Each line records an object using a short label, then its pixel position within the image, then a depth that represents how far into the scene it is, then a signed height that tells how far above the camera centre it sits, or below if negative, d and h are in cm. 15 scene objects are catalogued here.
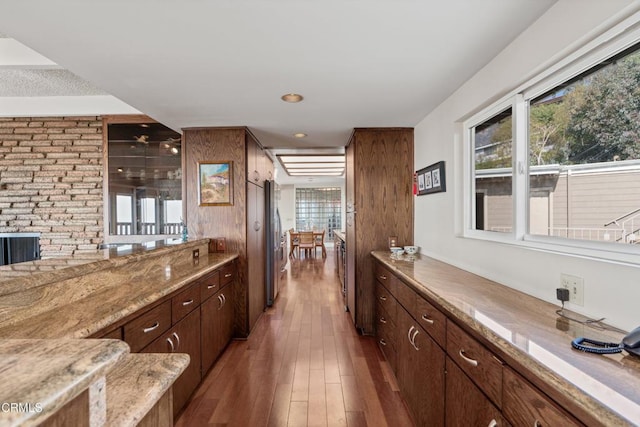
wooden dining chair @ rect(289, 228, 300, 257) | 906 -92
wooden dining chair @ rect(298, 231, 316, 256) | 893 -90
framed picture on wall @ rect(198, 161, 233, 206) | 316 +31
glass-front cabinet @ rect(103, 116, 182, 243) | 376 +43
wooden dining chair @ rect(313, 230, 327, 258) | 899 -96
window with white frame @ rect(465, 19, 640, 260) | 113 +26
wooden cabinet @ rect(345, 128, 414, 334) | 321 +17
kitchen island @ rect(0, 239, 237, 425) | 40 -36
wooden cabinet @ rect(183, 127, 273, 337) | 317 +12
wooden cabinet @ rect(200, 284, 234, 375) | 233 -99
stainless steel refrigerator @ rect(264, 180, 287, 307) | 414 -41
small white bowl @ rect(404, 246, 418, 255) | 294 -40
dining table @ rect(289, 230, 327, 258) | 903 -85
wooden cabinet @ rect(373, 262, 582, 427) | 87 -68
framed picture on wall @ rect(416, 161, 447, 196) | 253 +29
